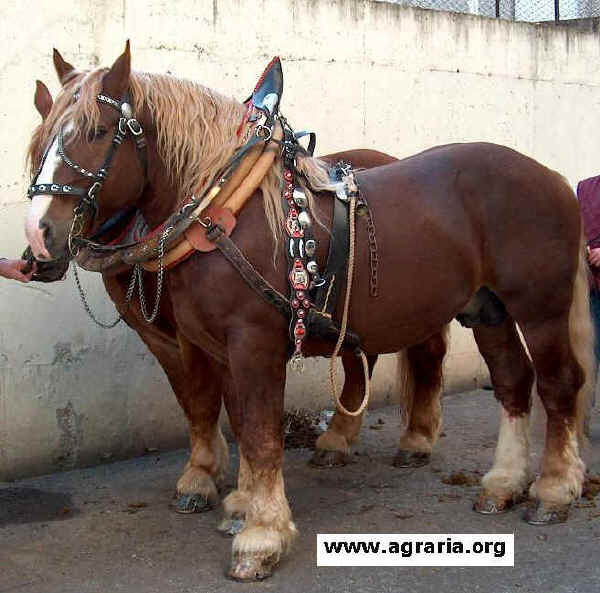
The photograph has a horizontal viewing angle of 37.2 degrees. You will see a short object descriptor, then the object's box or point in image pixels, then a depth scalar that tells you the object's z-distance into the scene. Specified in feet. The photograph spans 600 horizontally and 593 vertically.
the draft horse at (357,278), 10.33
